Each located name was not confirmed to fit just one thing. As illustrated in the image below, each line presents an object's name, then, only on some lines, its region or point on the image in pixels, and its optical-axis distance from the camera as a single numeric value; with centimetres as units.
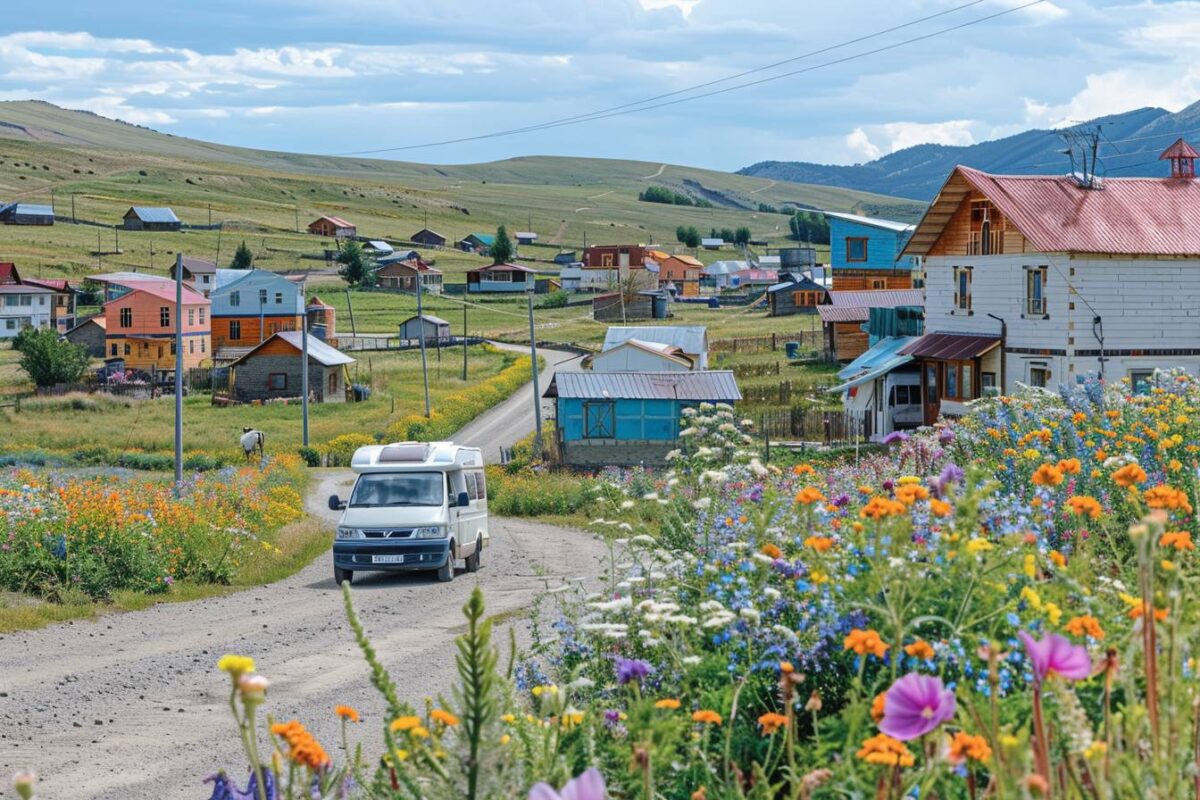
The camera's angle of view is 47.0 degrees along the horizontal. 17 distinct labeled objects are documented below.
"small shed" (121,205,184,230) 15775
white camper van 2144
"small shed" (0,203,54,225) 14862
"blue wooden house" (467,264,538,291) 13538
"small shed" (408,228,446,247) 17838
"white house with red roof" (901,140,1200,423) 3544
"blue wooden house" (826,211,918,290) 8369
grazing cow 4584
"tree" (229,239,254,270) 12850
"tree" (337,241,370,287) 13175
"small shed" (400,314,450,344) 9362
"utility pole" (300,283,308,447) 4827
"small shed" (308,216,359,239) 17350
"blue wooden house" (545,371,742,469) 4441
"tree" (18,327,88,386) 6794
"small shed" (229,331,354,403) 6844
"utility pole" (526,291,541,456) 4653
